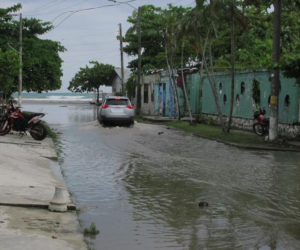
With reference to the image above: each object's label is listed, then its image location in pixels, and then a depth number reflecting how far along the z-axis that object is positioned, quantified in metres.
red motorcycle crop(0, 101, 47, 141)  17.92
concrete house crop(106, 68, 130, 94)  69.54
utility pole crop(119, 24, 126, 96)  42.71
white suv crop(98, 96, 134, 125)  26.89
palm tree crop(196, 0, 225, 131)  20.17
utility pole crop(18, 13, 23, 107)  33.81
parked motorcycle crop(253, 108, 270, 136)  20.95
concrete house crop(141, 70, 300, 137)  20.69
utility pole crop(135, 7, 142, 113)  36.61
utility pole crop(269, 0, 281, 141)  17.98
